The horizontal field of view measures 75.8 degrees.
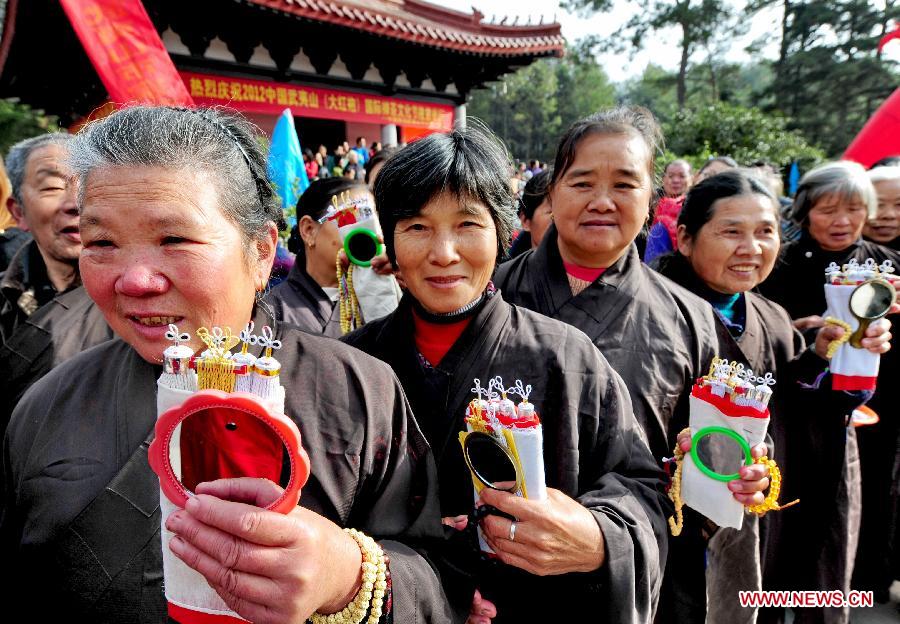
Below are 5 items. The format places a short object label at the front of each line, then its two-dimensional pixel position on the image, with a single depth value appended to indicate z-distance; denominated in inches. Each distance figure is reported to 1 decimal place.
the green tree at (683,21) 1014.4
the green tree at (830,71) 916.6
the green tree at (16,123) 805.9
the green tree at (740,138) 543.8
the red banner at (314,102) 336.8
